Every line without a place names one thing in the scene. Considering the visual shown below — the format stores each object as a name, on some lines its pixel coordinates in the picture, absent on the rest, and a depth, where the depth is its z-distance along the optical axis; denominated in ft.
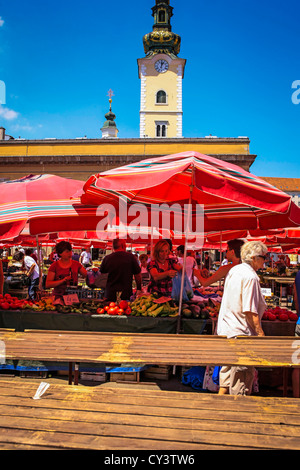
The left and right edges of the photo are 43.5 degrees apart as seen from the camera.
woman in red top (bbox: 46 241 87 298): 21.38
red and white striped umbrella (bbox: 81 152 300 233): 12.95
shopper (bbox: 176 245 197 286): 28.32
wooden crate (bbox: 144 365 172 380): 19.94
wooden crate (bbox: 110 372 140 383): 19.42
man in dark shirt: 21.42
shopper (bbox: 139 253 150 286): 44.50
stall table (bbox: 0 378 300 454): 6.23
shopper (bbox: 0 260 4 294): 21.41
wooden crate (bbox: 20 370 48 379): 19.95
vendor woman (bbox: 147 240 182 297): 20.63
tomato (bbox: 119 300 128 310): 19.30
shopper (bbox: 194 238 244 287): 17.03
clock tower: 167.73
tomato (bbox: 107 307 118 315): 19.04
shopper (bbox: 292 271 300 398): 15.44
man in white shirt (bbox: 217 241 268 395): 12.19
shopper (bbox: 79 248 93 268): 68.90
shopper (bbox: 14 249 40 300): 36.50
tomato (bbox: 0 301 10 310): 19.86
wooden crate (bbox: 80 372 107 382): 19.76
